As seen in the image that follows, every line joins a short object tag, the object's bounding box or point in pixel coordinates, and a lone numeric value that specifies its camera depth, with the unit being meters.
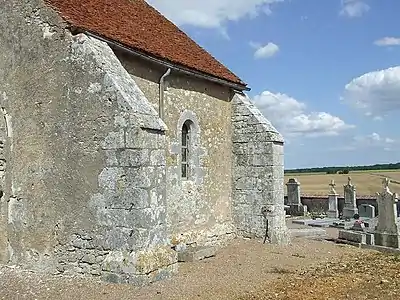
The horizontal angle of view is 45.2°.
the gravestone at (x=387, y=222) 13.45
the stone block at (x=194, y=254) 10.30
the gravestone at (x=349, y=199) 22.19
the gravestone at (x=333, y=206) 22.89
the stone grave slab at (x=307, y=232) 15.48
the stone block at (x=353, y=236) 14.00
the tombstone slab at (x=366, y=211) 20.44
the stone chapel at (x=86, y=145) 8.08
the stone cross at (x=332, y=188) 23.66
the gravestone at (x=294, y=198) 24.36
